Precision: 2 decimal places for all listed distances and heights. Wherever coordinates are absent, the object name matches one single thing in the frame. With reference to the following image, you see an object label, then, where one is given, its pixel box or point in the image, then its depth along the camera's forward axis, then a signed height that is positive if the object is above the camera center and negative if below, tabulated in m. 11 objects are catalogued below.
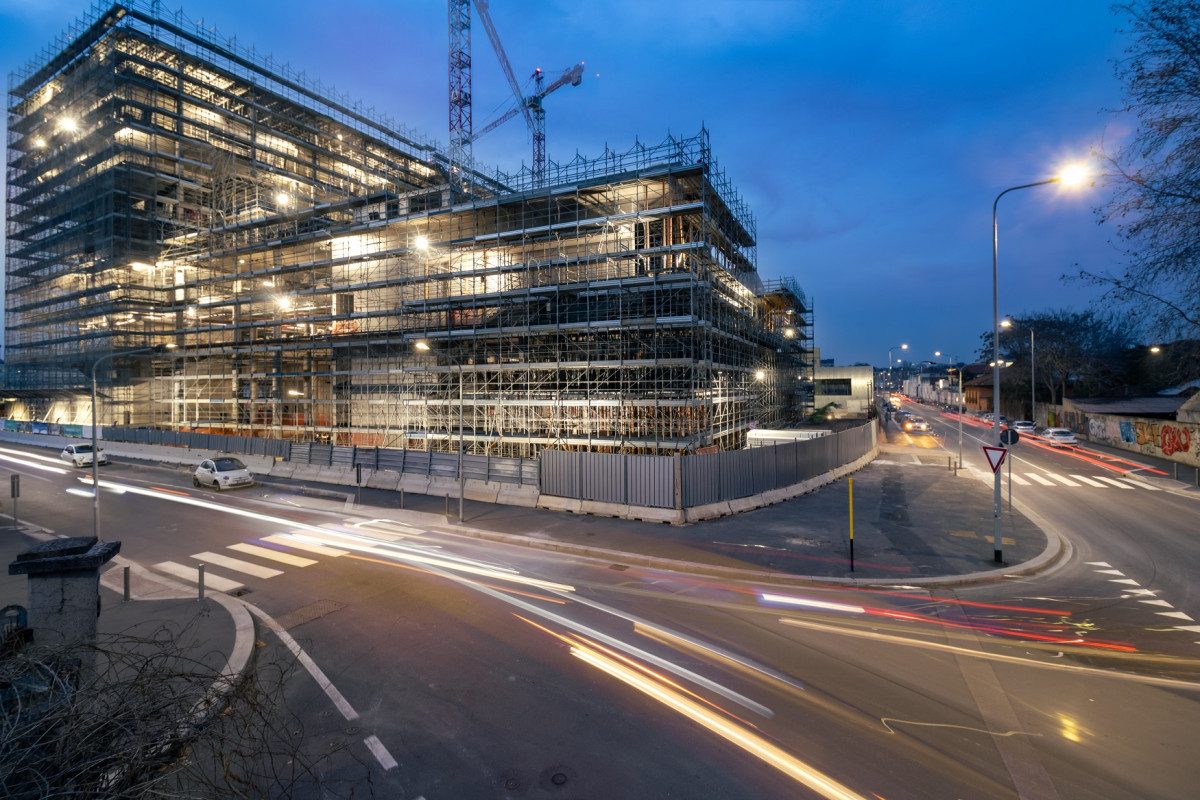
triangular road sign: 12.09 -1.48
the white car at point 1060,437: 37.31 -3.11
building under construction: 23.72 +8.20
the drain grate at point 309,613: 9.22 -4.14
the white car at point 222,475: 22.14 -3.19
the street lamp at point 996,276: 9.68 +3.48
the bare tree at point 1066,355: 49.56 +4.54
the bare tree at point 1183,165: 7.69 +3.79
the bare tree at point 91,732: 2.96 -2.28
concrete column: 5.34 -2.09
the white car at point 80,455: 29.42 -2.99
